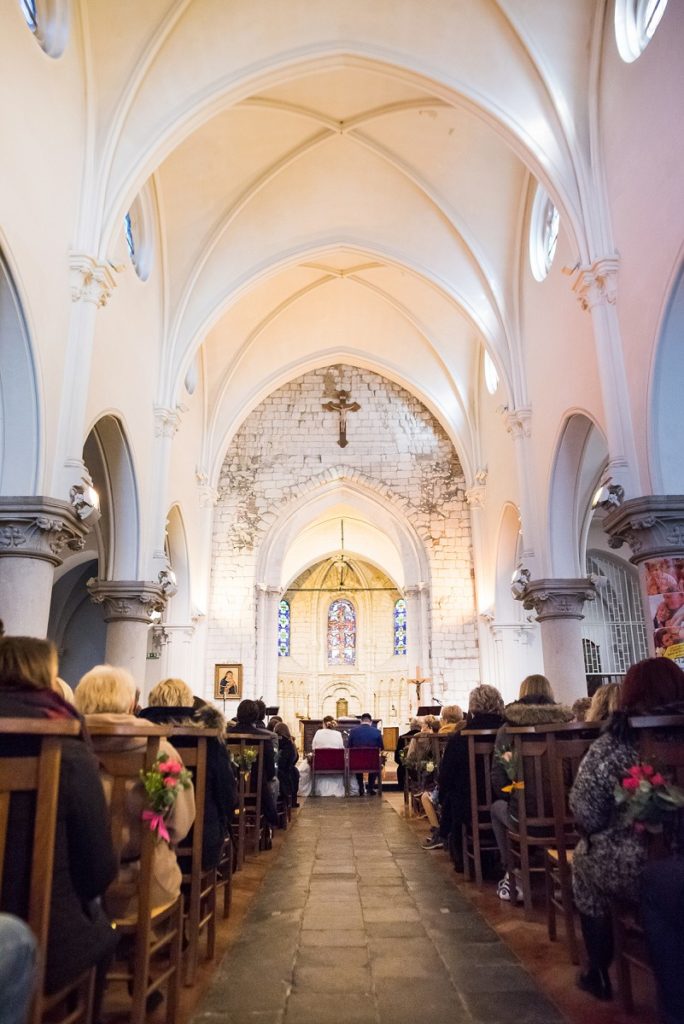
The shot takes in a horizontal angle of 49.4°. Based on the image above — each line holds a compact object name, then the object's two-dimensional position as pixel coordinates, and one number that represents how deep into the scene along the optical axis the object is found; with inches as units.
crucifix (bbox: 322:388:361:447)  730.8
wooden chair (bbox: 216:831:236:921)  199.6
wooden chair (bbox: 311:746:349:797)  543.2
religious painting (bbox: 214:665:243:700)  649.0
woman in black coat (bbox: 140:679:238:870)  168.6
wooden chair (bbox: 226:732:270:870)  262.4
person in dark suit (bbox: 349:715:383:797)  534.6
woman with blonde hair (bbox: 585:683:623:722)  155.7
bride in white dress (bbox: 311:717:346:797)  539.5
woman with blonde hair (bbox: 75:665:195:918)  121.6
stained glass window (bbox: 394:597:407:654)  1177.4
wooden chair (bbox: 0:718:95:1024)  82.4
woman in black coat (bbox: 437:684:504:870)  246.1
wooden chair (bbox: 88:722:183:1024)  115.9
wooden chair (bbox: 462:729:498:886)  231.5
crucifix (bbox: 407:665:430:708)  650.8
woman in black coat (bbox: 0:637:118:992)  84.8
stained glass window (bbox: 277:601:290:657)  1189.2
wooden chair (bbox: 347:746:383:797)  543.8
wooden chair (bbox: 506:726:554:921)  190.1
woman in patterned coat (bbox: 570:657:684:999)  120.8
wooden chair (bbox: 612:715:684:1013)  116.3
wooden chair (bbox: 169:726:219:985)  152.6
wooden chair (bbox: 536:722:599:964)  158.6
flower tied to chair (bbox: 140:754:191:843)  117.8
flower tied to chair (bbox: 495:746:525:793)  198.0
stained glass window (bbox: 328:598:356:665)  1231.5
